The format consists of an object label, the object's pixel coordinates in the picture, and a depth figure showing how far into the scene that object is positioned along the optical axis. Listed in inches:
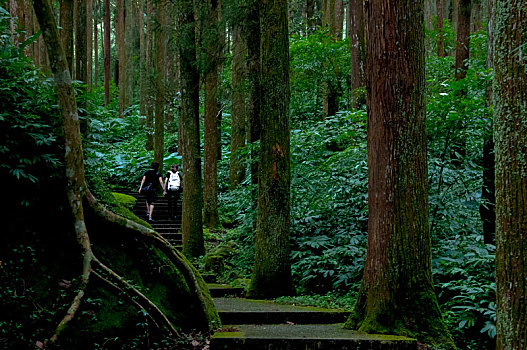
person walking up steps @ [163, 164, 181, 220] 586.8
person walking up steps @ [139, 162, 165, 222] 566.8
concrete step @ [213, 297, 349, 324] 255.6
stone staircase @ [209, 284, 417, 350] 191.5
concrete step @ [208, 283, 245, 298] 357.1
